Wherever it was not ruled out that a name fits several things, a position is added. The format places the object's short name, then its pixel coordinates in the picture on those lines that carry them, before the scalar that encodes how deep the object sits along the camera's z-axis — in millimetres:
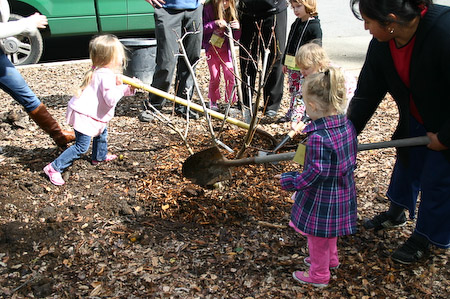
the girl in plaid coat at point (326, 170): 2234
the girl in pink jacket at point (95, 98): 3580
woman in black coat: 2252
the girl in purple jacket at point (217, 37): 4821
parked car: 6938
